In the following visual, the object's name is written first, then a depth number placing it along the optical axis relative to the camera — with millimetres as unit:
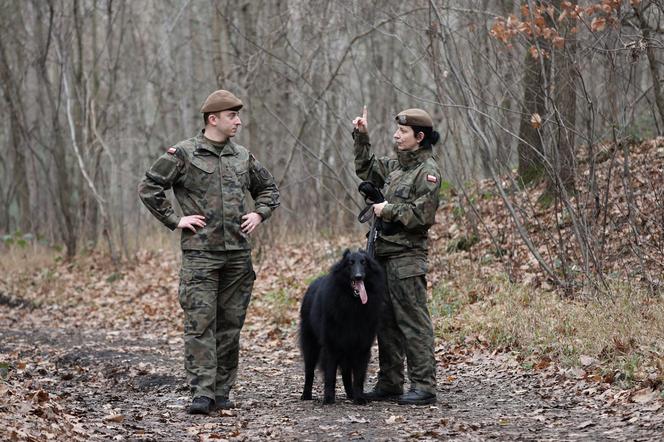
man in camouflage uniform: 12812
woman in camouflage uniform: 13199
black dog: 12836
